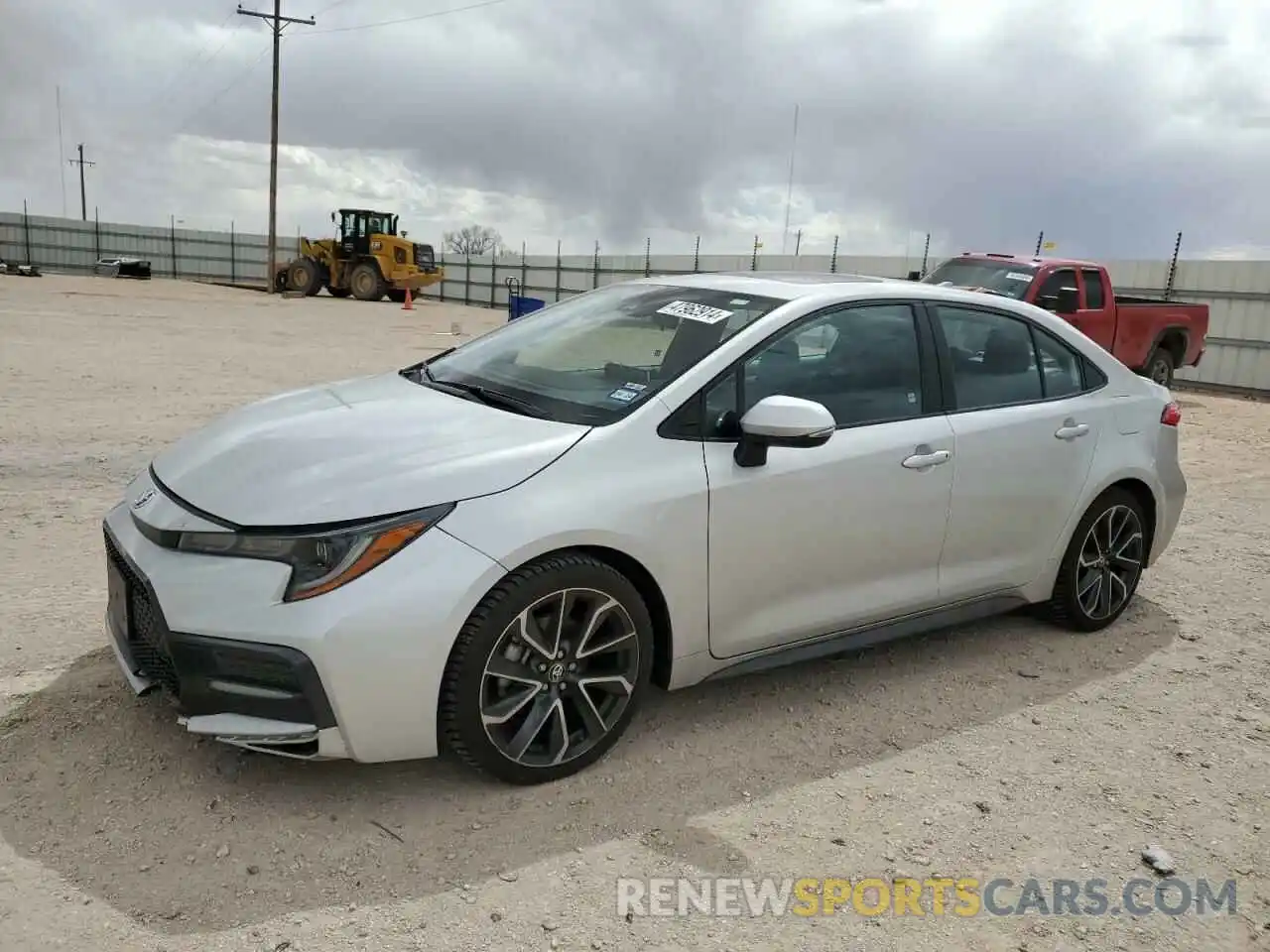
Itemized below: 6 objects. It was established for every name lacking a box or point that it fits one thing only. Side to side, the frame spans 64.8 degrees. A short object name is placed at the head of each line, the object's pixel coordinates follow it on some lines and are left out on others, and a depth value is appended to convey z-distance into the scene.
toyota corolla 2.68
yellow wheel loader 32.91
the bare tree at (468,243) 77.62
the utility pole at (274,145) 36.06
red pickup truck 11.67
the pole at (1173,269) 18.67
